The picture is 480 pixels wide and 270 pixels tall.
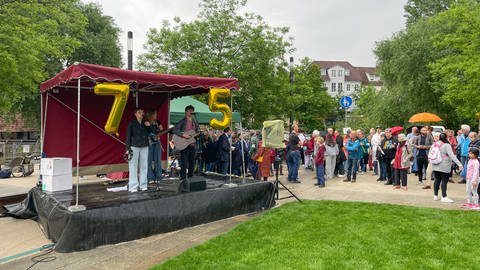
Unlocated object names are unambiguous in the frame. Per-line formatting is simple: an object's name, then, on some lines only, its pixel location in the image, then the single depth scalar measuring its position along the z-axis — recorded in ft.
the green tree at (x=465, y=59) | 46.55
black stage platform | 19.10
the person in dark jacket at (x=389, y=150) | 39.34
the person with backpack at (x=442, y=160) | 29.55
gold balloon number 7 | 21.95
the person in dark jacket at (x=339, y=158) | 45.37
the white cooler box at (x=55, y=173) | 25.39
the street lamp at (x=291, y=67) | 54.29
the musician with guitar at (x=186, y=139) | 28.45
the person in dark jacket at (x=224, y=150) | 38.71
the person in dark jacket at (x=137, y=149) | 25.17
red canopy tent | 27.45
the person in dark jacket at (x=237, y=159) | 40.62
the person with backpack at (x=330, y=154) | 43.21
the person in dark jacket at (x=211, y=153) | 40.09
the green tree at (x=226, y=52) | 60.03
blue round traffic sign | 51.72
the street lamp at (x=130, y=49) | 41.25
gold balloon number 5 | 27.12
